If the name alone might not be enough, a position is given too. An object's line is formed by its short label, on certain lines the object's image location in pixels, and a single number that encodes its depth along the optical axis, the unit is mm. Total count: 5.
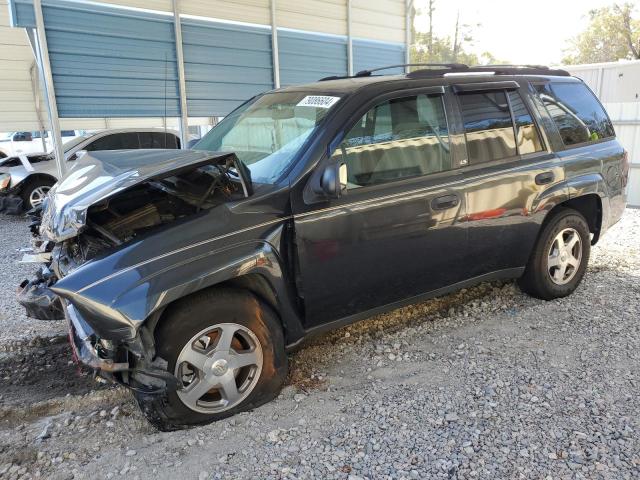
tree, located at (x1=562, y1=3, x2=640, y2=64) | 31062
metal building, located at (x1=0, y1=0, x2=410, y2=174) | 6508
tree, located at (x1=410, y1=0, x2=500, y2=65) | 40969
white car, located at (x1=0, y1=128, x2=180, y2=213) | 9422
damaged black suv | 2662
